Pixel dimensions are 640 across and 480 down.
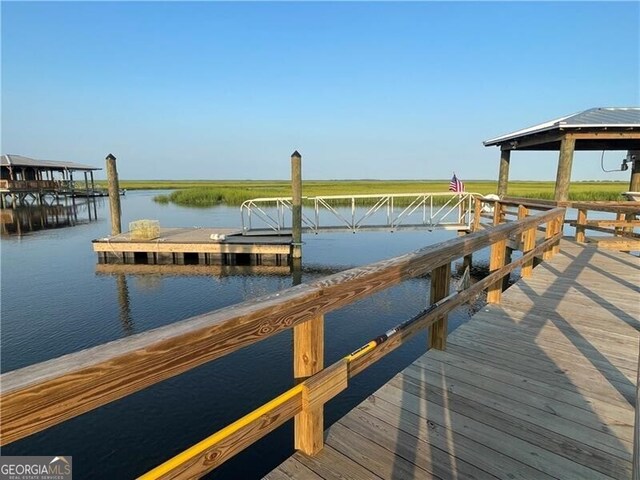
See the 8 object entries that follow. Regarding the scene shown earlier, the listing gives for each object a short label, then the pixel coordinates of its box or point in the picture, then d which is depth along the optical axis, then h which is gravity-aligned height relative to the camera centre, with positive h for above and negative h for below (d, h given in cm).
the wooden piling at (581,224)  934 -113
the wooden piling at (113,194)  1775 -69
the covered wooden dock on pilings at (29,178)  3819 +24
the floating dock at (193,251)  1545 -296
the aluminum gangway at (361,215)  1721 -264
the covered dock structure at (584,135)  940 +124
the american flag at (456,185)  1733 -24
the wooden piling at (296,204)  1542 -99
